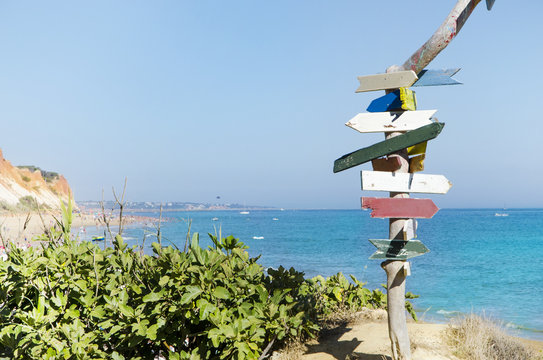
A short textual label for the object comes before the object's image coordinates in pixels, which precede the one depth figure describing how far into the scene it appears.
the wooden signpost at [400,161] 3.96
